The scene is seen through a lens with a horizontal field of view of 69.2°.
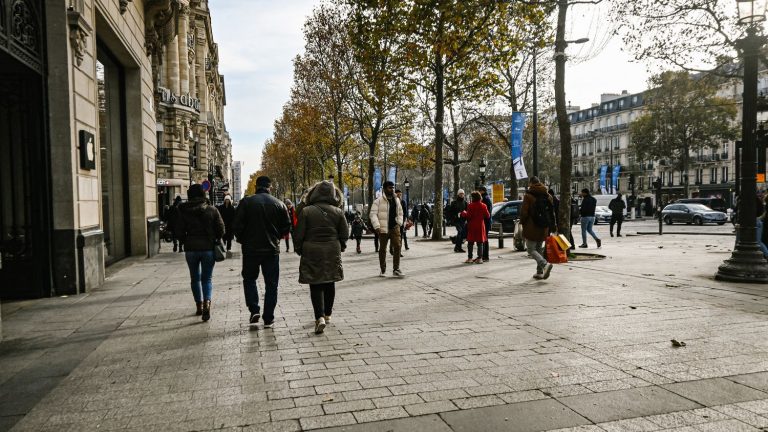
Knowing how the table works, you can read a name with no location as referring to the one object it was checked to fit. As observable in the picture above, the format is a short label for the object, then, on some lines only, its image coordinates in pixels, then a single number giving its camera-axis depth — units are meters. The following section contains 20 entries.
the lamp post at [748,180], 8.97
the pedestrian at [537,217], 10.02
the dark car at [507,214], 24.54
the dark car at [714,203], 39.47
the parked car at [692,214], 34.84
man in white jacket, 11.10
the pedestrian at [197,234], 6.95
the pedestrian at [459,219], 16.28
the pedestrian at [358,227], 17.44
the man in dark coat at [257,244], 6.36
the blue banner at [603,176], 58.28
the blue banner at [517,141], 21.58
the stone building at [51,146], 8.30
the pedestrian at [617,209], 23.09
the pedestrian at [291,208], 15.86
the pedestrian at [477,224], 12.93
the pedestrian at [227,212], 15.95
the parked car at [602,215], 38.97
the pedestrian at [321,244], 6.04
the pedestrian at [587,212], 17.30
